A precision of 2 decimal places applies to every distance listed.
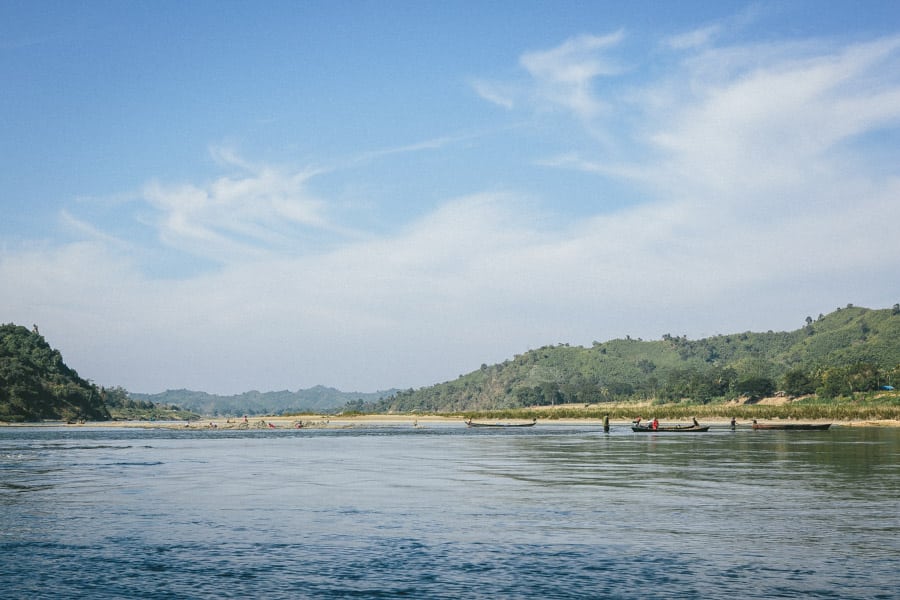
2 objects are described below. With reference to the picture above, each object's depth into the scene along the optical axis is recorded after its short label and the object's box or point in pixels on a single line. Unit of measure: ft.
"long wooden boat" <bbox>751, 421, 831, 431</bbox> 369.71
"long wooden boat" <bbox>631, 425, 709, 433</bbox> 367.86
